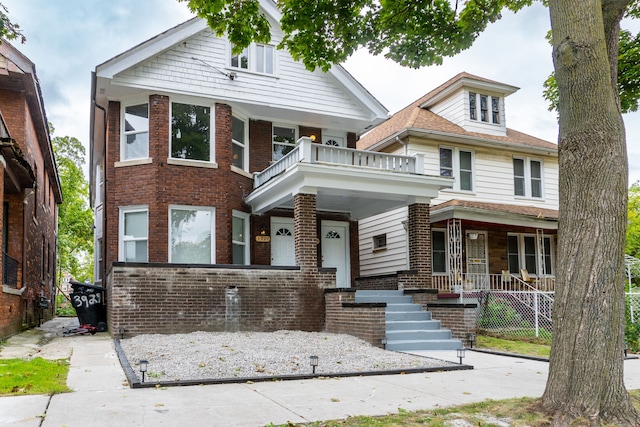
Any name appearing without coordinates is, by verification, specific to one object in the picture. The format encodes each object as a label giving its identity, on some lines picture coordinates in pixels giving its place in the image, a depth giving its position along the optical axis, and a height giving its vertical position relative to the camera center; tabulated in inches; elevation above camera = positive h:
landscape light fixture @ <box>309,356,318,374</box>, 318.0 -56.8
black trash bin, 576.4 -43.0
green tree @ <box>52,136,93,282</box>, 1573.6 +173.2
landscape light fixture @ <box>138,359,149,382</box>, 282.5 -52.7
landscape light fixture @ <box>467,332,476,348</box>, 482.9 -66.7
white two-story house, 746.2 +96.4
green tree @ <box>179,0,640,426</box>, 212.5 +14.8
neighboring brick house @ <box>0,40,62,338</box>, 505.4 +78.7
